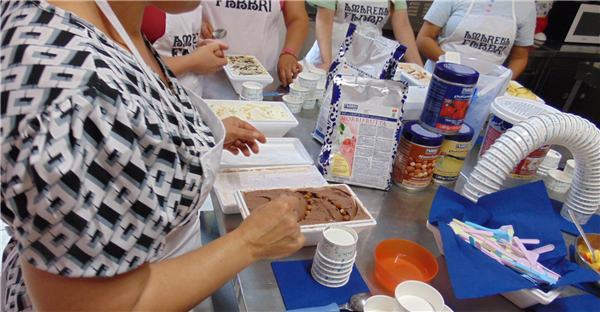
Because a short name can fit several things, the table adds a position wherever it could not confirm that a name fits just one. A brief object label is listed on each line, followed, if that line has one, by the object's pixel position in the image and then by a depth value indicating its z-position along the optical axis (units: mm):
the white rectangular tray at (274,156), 1335
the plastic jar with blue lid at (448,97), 1211
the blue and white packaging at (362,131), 1258
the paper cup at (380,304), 788
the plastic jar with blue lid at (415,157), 1240
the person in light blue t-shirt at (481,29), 2916
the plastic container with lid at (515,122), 1277
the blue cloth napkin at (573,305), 934
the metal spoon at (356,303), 830
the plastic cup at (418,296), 802
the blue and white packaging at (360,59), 1511
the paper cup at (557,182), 1486
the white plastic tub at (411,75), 2087
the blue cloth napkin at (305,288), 868
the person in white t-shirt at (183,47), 1599
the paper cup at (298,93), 1784
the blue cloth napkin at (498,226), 866
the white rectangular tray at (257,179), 1106
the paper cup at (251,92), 1723
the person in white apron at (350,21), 2707
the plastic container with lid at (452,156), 1307
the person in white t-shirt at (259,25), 2322
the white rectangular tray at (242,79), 1854
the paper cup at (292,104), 1793
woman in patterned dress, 511
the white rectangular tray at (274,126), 1506
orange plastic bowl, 933
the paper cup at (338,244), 871
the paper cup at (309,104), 1888
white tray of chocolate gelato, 994
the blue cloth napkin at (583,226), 1247
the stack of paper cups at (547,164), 1564
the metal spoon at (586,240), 1035
